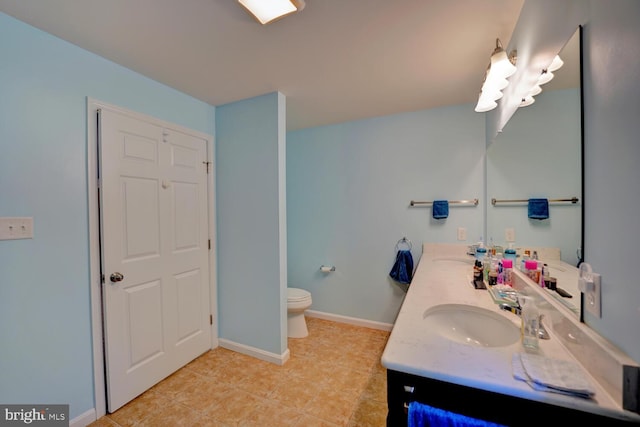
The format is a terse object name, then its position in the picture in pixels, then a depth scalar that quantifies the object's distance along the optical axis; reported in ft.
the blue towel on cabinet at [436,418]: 2.28
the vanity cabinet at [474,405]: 2.13
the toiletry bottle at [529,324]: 2.86
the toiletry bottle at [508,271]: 4.86
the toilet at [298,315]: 8.41
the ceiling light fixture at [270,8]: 3.89
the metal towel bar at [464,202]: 7.95
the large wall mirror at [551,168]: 2.88
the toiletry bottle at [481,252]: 6.31
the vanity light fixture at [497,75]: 4.22
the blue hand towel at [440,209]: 8.19
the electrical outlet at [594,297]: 2.39
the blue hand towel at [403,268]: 8.39
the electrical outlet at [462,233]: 8.10
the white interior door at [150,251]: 5.58
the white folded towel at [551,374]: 2.15
